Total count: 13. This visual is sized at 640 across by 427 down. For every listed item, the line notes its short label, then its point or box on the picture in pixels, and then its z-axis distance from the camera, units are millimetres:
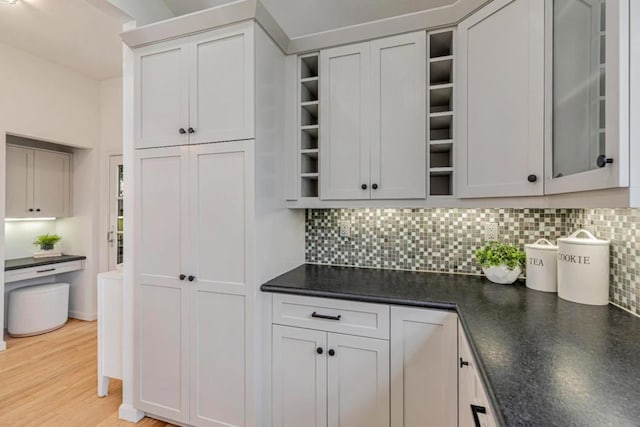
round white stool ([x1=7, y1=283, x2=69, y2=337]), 3234
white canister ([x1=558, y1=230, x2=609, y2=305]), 1334
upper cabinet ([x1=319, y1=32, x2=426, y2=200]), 1760
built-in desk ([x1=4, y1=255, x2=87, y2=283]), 3123
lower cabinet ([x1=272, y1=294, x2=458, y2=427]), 1438
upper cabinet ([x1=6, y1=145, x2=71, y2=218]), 3326
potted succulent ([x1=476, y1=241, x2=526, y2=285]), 1717
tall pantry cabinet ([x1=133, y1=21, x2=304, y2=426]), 1689
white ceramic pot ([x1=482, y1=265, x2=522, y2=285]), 1720
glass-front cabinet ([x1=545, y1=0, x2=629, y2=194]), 837
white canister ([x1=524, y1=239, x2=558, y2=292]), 1576
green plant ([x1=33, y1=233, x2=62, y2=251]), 3648
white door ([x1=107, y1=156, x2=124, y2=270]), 3814
